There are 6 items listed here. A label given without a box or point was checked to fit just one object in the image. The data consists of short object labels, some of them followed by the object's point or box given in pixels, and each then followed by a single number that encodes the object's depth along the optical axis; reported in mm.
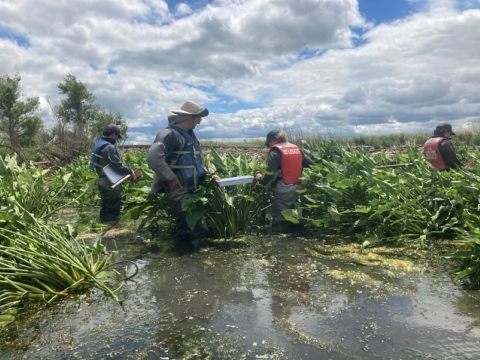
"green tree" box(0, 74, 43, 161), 30378
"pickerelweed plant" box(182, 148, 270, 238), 5520
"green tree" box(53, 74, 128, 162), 39000
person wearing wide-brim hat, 5441
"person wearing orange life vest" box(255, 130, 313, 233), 6430
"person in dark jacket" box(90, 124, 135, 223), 7332
